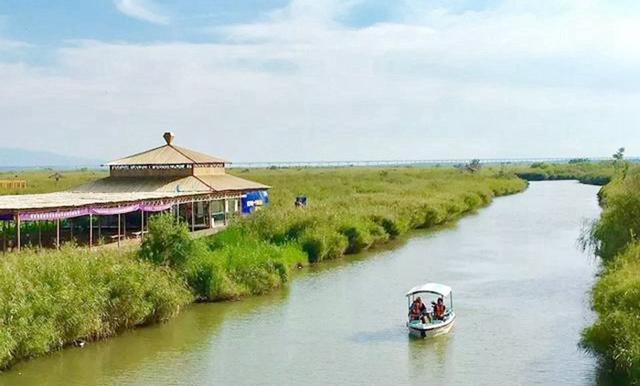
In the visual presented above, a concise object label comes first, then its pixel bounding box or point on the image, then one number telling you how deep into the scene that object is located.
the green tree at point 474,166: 141.38
